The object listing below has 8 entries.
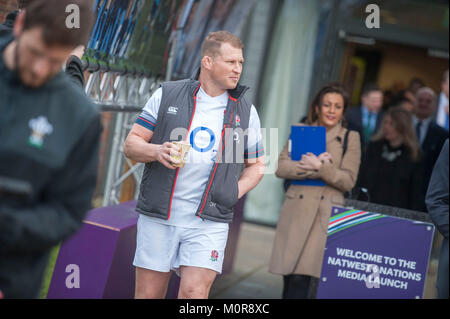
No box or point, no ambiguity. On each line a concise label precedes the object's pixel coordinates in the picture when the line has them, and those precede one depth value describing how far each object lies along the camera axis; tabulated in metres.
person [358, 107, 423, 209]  12.15
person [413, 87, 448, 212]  12.23
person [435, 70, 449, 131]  21.96
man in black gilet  7.38
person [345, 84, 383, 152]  16.97
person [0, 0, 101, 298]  3.98
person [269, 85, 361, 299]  10.63
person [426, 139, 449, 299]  7.05
